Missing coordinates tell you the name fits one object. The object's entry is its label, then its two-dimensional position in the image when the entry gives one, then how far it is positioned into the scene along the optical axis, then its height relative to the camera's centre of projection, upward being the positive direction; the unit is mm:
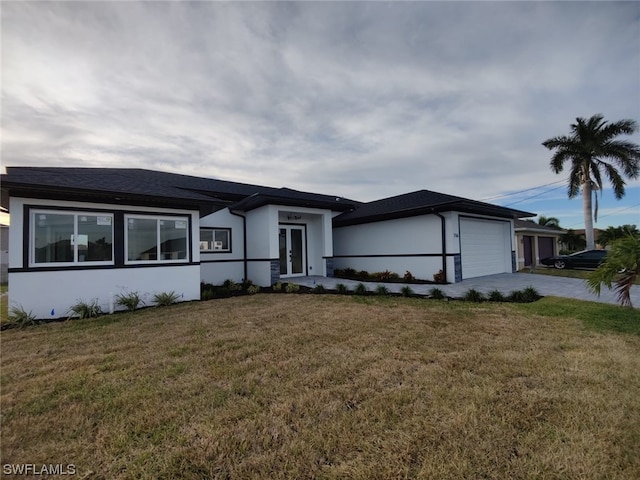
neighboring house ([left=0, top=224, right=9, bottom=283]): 14639 +364
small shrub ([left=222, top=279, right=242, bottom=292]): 10873 -1211
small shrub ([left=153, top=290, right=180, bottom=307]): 8375 -1207
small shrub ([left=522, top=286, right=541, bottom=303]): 7898 -1343
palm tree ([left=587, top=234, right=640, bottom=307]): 5406 -448
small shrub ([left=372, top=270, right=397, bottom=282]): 12734 -1141
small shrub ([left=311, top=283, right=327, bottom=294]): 9807 -1262
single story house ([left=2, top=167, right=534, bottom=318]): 7121 +589
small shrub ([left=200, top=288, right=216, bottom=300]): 9398 -1272
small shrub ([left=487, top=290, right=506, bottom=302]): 8008 -1369
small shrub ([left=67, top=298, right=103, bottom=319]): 7161 -1259
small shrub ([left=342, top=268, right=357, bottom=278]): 13895 -1062
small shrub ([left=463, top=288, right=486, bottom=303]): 8023 -1345
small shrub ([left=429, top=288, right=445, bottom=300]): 8452 -1322
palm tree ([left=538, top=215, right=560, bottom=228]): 31344 +2478
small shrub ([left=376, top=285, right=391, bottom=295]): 9266 -1286
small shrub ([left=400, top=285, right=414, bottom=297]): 9008 -1306
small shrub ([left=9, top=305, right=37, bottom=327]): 6520 -1265
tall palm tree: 19062 +5671
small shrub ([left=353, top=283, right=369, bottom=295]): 9398 -1264
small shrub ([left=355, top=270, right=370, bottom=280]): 13307 -1133
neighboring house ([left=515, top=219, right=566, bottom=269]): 21000 +226
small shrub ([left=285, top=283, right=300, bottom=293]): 10116 -1216
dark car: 16594 -918
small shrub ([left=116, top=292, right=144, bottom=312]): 7793 -1136
